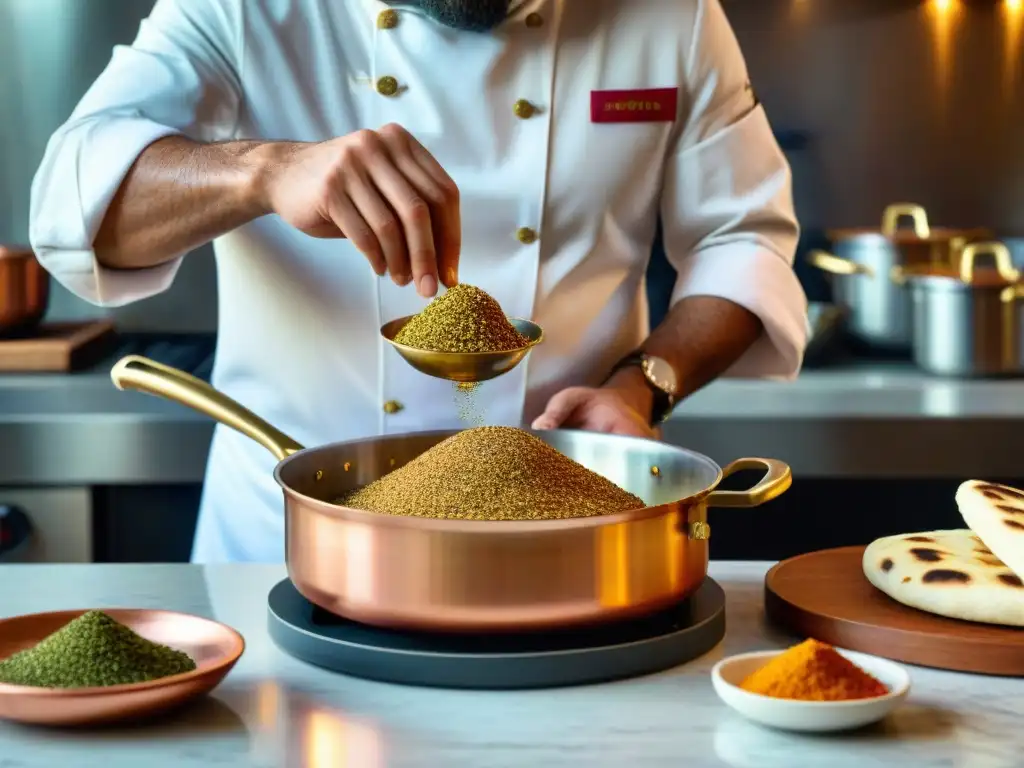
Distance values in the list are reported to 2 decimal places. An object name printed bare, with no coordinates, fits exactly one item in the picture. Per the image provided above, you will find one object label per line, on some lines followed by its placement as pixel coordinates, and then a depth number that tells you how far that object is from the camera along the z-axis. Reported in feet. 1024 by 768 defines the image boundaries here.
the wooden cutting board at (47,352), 7.98
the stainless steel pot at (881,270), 8.80
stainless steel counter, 7.38
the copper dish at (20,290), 8.04
